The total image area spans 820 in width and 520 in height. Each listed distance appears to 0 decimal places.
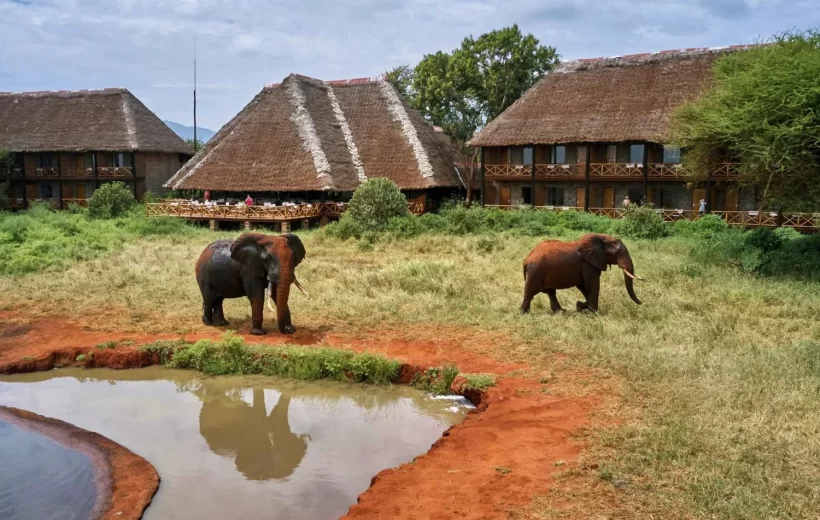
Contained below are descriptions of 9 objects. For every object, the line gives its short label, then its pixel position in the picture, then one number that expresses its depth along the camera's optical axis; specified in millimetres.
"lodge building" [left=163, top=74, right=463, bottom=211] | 30266
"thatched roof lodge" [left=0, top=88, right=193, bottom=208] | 37250
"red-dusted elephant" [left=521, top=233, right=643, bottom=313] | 12648
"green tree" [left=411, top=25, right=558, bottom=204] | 36812
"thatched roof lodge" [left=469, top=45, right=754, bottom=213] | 28844
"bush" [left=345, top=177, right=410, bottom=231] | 26062
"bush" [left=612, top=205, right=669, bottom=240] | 24703
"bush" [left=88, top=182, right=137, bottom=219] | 31906
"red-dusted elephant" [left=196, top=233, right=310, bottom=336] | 12062
